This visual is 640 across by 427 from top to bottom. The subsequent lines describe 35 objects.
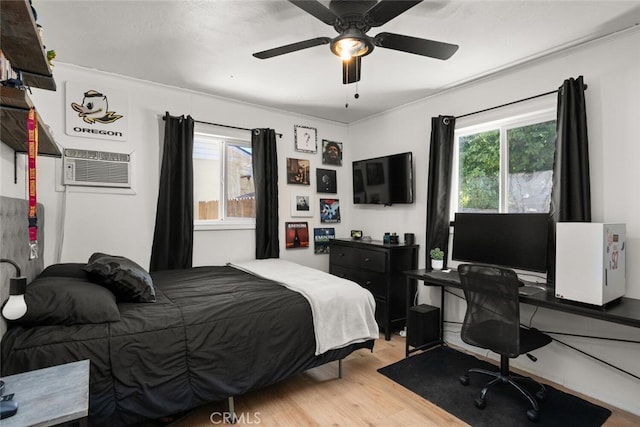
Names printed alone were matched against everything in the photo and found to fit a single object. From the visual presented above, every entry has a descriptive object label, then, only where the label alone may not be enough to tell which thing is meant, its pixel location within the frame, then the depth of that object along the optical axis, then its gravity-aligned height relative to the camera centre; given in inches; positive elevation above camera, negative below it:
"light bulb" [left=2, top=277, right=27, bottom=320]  46.8 -12.8
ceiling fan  68.7 +41.1
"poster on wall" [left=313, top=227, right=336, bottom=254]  176.9 -14.9
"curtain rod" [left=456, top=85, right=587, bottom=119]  106.9 +38.8
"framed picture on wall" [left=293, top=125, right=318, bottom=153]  171.0 +38.5
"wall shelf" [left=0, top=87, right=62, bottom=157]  49.8 +15.9
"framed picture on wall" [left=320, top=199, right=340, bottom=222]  180.2 +0.9
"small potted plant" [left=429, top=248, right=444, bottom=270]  130.7 -18.6
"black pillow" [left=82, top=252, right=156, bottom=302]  78.7 -16.7
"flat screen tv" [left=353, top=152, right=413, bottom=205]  150.5 +15.8
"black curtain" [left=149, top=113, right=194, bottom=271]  129.1 +3.9
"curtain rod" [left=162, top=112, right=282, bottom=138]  142.4 +38.6
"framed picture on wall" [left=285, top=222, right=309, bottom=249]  167.3 -11.9
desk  74.6 -23.4
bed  63.2 -27.4
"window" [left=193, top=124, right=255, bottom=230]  146.3 +13.9
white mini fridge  79.7 -12.4
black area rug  84.8 -53.0
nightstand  37.6 -23.4
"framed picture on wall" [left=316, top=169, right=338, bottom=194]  178.7 +16.7
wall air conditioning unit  115.0 +15.3
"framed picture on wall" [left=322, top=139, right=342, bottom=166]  181.3 +32.8
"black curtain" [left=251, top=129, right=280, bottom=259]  154.3 +10.6
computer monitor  103.2 -9.2
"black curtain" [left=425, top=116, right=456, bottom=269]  134.8 +12.8
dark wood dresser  138.5 -27.0
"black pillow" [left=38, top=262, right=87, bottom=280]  85.9 -16.2
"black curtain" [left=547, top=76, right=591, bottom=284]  97.0 +14.3
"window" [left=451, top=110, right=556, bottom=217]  113.0 +17.9
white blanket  92.9 -28.5
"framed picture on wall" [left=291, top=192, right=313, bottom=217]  169.3 +3.4
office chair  86.2 -30.2
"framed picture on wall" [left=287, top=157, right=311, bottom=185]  168.6 +21.1
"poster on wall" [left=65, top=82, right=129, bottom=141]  116.5 +36.3
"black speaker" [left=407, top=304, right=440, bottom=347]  124.6 -43.1
